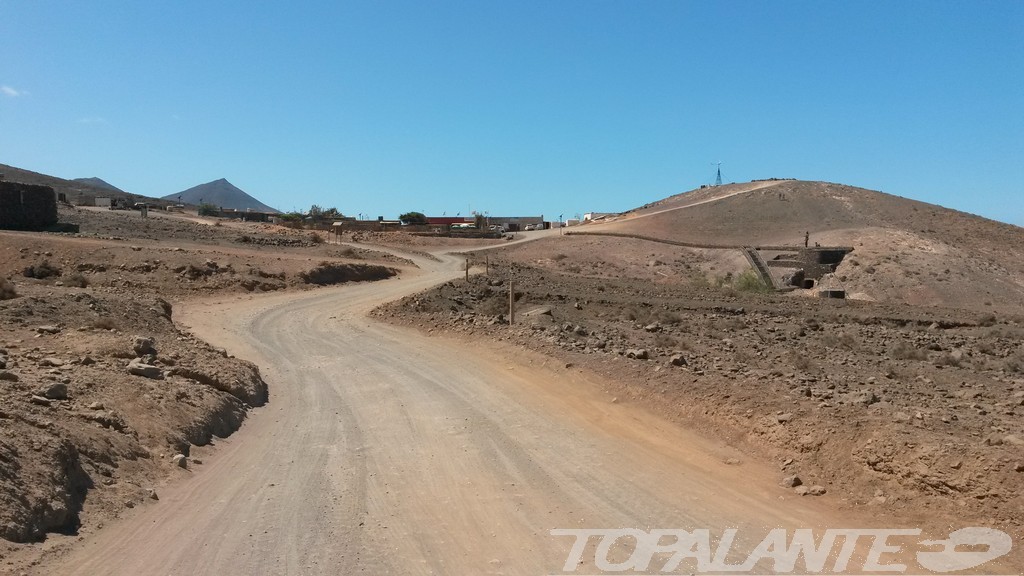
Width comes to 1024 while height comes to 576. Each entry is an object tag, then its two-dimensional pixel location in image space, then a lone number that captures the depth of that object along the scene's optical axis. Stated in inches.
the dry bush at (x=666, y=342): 660.2
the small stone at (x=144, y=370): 439.2
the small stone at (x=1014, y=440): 306.2
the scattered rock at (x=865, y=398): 399.2
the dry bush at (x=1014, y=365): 666.2
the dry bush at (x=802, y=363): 552.7
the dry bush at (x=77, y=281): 1095.0
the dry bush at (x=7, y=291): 681.6
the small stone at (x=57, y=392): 348.8
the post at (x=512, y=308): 774.3
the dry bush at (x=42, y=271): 1177.3
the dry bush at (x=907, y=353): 731.4
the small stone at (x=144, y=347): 490.3
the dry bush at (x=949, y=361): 688.0
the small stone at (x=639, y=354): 576.1
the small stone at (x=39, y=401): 333.7
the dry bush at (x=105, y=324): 588.7
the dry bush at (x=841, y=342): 797.9
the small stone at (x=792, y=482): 339.0
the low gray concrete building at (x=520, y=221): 5440.0
